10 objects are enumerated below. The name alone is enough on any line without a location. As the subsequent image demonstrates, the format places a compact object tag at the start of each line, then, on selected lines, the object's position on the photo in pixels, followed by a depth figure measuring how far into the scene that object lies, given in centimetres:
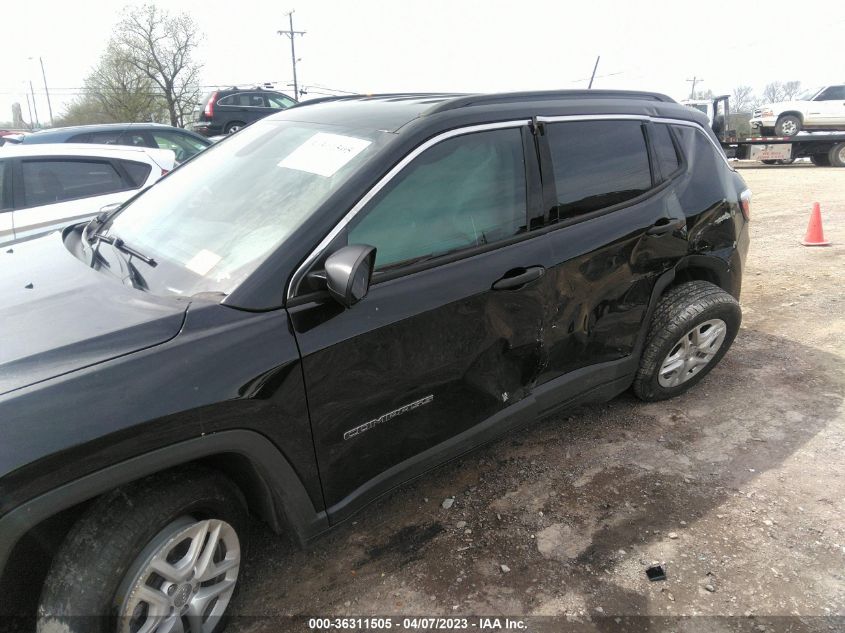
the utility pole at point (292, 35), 5212
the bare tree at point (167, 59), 4250
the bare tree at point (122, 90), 4022
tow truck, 1798
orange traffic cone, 743
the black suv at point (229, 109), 1772
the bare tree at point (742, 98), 7912
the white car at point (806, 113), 1847
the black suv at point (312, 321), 167
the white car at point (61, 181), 538
